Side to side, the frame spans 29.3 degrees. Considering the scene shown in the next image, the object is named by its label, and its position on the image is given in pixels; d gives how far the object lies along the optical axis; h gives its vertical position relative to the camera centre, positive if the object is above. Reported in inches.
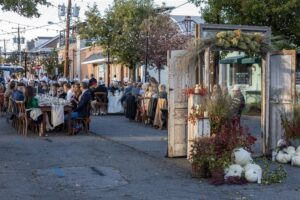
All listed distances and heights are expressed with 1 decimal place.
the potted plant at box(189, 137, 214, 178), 358.0 -34.3
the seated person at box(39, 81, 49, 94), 999.0 +22.3
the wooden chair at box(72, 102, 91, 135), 646.4 -23.9
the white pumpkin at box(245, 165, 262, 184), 349.1 -44.8
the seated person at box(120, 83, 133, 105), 909.4 +14.4
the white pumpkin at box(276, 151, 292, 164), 423.5 -41.4
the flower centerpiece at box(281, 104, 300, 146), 434.3 -17.4
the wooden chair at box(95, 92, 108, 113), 940.6 +1.7
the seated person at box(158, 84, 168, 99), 717.1 +11.5
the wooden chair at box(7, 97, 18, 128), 679.9 -13.5
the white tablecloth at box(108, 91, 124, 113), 958.4 -4.9
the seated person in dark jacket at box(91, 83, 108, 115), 940.5 +5.0
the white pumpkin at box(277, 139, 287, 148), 434.9 -31.6
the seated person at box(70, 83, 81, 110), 681.6 +6.3
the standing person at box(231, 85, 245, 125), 416.0 -1.6
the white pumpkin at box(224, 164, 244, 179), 348.8 -42.5
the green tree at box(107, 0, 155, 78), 1296.8 +174.4
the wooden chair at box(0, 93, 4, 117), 981.8 -5.5
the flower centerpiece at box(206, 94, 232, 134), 400.5 -6.8
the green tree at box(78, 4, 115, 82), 1338.6 +170.2
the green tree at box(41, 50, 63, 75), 2404.4 +159.1
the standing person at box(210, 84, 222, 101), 402.0 +5.9
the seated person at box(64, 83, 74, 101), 743.3 +13.8
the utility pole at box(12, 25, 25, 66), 2979.8 +312.6
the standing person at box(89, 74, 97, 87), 887.2 +29.5
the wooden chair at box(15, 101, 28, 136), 634.8 -16.7
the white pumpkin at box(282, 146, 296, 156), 424.9 -36.2
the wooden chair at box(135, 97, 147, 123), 781.9 -14.9
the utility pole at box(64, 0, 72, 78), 1341.8 +177.7
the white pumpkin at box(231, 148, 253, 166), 357.0 -34.7
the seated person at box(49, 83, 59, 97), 895.9 +17.7
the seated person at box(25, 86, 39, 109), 644.1 +1.0
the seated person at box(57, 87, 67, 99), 804.7 +11.4
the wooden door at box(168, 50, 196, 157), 434.9 +0.2
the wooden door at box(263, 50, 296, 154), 446.9 +8.1
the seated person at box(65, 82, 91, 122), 639.1 -5.6
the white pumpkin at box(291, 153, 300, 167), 412.5 -42.0
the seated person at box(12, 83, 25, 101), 688.4 +8.4
